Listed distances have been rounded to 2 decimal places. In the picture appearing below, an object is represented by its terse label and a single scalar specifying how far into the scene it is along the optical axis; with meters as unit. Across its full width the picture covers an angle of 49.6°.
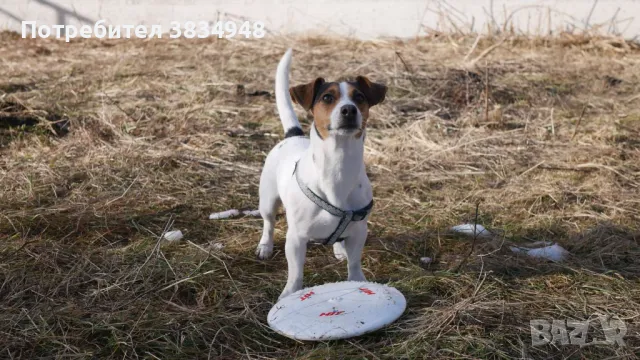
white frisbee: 2.89
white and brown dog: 3.17
